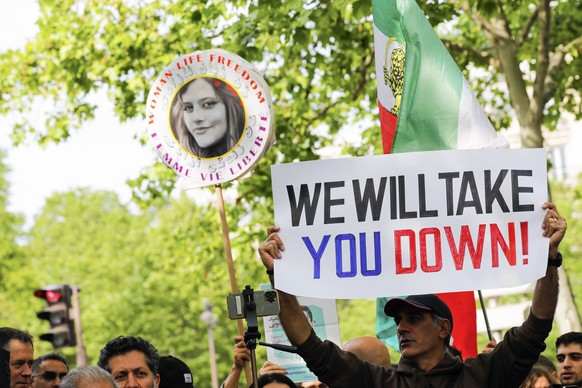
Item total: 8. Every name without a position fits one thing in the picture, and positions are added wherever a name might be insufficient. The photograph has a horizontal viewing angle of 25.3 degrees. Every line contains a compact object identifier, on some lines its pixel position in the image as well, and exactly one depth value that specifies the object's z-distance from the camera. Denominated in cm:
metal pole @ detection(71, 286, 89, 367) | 2142
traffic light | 1828
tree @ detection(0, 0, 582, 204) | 1523
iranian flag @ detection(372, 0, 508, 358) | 794
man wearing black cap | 572
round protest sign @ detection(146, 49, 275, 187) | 785
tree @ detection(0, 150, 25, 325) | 3350
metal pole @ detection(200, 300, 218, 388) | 3834
